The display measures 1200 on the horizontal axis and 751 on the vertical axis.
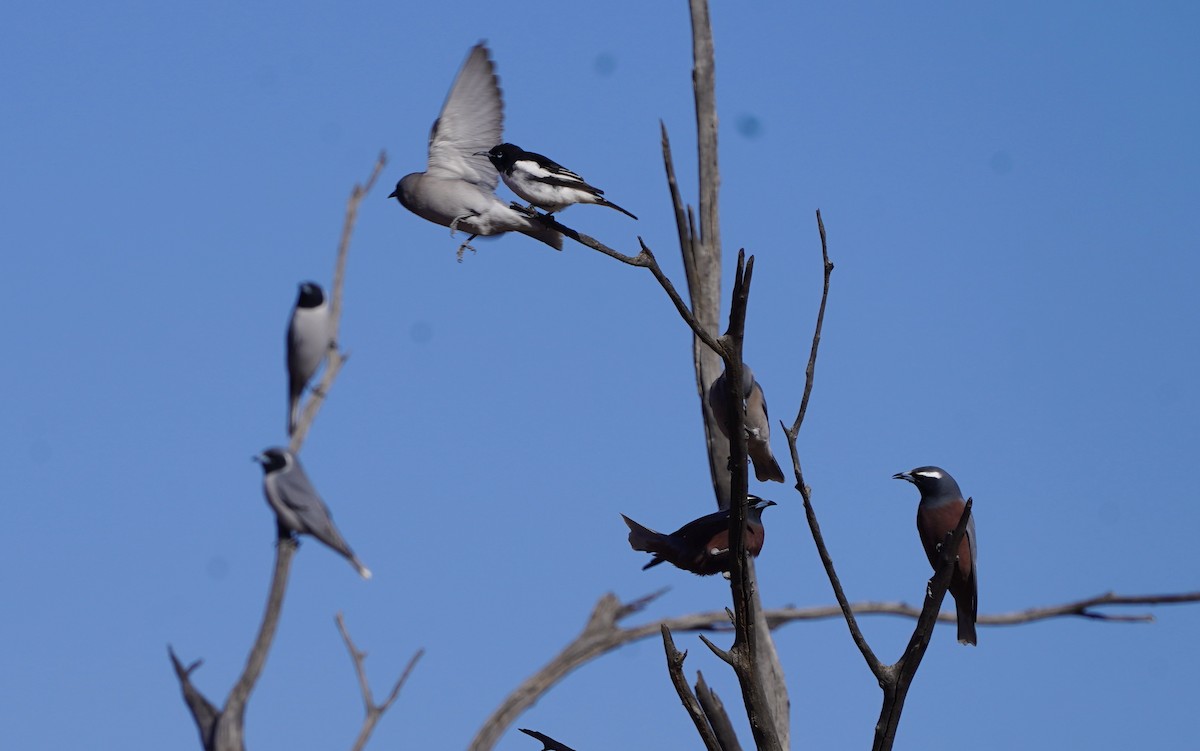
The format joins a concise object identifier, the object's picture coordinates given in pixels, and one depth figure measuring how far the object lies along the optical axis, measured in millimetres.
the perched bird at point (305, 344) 23109
